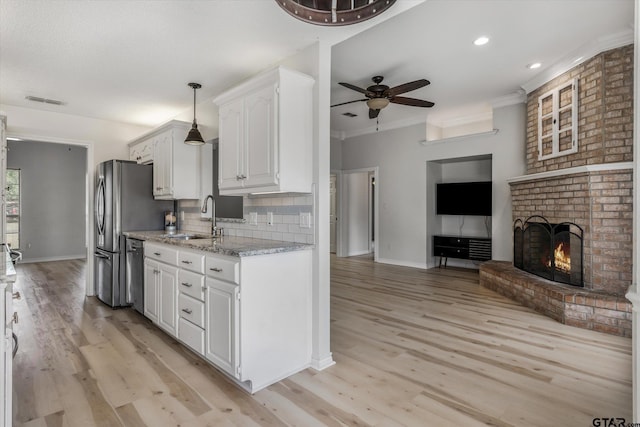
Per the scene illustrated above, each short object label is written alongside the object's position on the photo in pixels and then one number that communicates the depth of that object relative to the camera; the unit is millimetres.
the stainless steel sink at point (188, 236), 3771
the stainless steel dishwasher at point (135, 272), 3580
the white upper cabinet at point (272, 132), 2438
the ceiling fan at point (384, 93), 3794
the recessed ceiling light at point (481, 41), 3296
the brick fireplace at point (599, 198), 3312
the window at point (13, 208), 7160
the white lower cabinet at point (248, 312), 2166
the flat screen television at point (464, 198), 5934
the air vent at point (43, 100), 3968
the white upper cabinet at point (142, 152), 4469
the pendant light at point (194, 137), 3559
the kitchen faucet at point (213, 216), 3472
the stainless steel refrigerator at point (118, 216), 4008
